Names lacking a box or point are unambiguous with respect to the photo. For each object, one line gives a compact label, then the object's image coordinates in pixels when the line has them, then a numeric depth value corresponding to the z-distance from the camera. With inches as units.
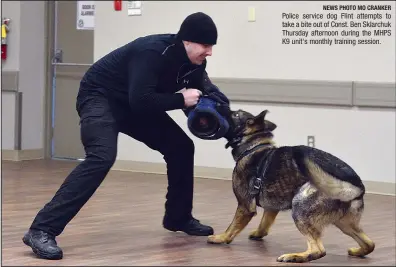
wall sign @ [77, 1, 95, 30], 467.8
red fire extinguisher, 472.1
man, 217.0
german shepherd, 217.8
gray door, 476.7
